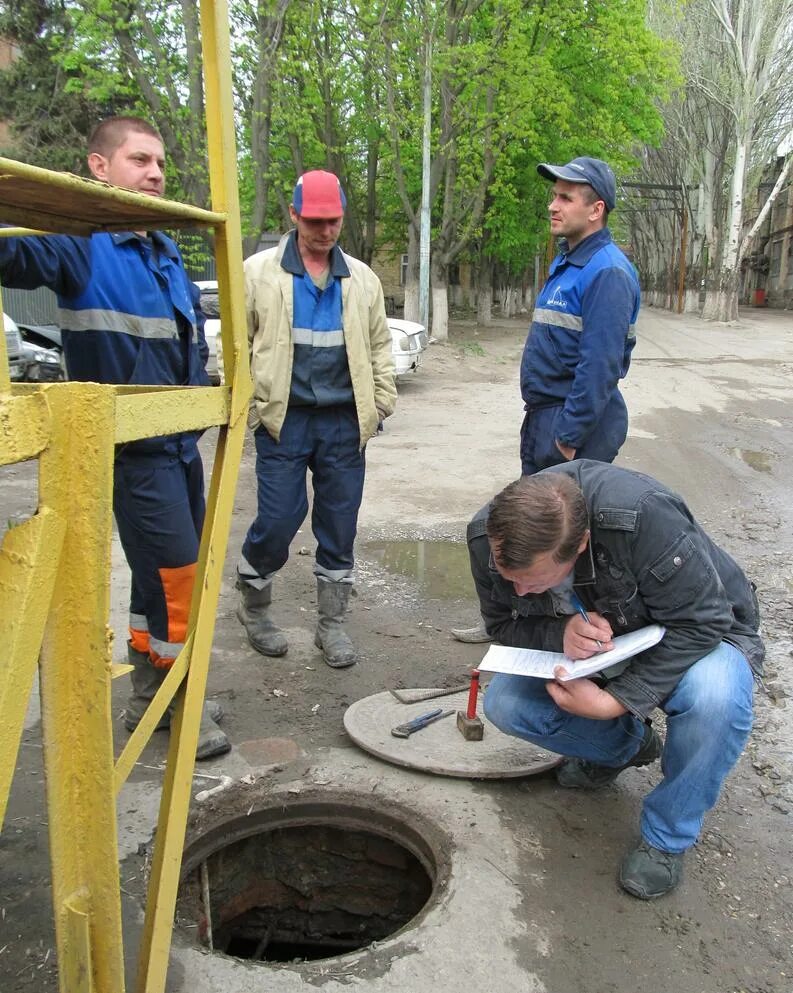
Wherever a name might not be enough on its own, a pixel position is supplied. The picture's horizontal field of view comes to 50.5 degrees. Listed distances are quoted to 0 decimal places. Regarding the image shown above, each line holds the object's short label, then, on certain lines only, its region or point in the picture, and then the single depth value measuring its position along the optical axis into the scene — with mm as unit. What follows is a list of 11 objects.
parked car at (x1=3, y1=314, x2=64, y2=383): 10797
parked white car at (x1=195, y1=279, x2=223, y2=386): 11215
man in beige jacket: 3428
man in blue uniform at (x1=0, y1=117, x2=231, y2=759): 2615
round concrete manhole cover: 2889
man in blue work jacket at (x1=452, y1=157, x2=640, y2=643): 3371
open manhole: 2699
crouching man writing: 2158
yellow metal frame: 1266
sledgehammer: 3072
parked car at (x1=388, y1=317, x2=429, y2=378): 11695
